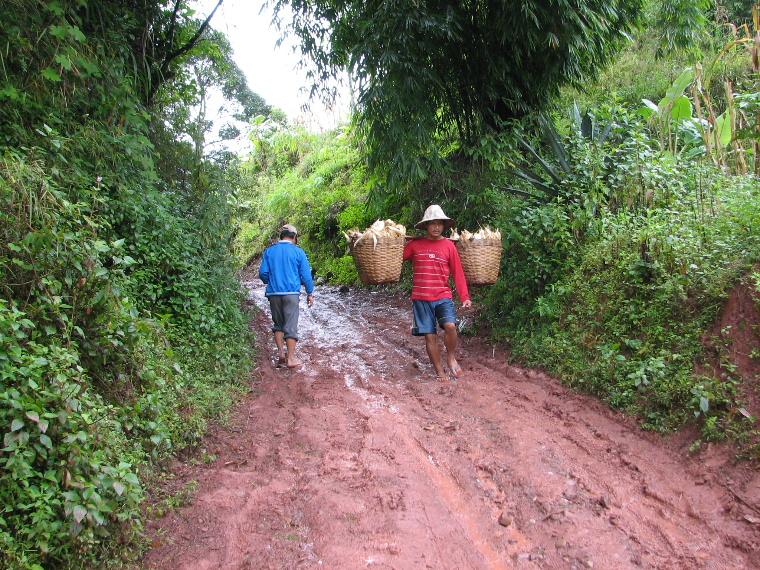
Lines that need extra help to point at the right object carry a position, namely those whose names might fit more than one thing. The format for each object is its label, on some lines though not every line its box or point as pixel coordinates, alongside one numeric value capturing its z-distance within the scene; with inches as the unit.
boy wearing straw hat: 249.8
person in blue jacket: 285.7
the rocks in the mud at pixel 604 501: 141.4
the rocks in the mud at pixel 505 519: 134.3
